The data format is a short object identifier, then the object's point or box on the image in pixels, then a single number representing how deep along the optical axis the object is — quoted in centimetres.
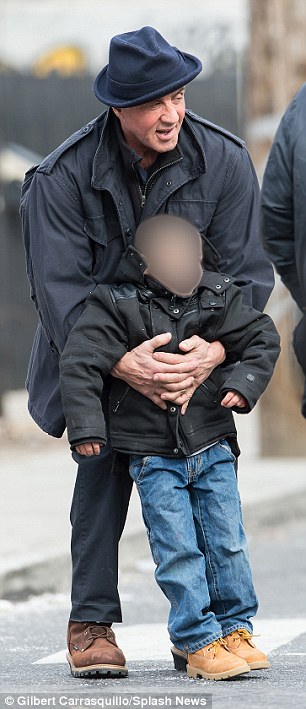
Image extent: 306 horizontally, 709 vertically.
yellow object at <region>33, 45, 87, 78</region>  4217
